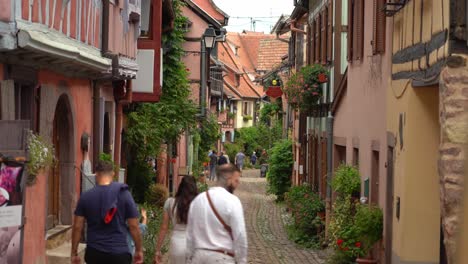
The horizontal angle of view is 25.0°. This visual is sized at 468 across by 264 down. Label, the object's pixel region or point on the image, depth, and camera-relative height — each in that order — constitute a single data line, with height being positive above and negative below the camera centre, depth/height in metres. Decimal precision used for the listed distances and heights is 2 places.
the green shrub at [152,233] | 15.21 -1.57
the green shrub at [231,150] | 70.12 -0.95
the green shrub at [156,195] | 24.08 -1.41
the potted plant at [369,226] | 14.38 -1.20
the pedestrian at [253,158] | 72.12 -1.50
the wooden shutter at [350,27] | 18.85 +2.00
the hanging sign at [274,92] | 36.53 +1.57
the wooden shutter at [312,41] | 28.05 +2.59
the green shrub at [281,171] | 36.94 -1.21
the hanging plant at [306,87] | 24.66 +1.18
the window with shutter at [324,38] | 24.62 +2.34
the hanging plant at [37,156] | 10.55 -0.24
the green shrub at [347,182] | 16.97 -0.72
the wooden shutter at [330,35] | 23.35 +2.31
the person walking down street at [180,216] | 9.95 -0.77
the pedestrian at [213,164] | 51.59 -1.40
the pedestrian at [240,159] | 61.44 -1.34
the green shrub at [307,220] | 22.64 -1.84
